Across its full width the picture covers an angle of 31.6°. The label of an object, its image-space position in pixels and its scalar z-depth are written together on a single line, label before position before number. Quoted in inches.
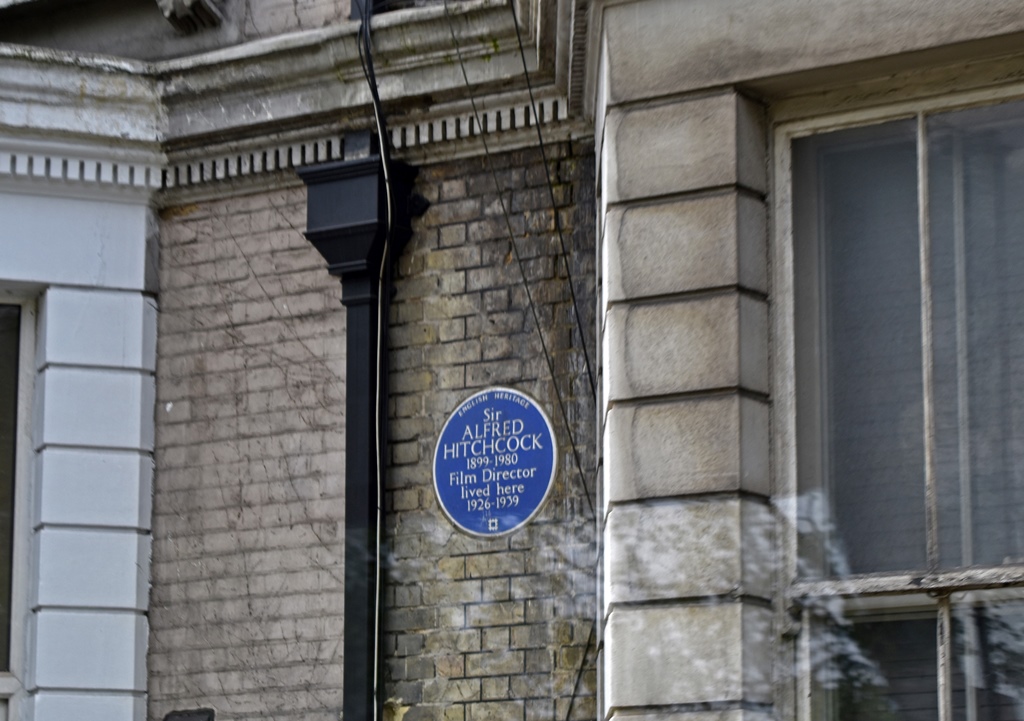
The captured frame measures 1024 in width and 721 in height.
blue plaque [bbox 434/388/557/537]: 284.5
